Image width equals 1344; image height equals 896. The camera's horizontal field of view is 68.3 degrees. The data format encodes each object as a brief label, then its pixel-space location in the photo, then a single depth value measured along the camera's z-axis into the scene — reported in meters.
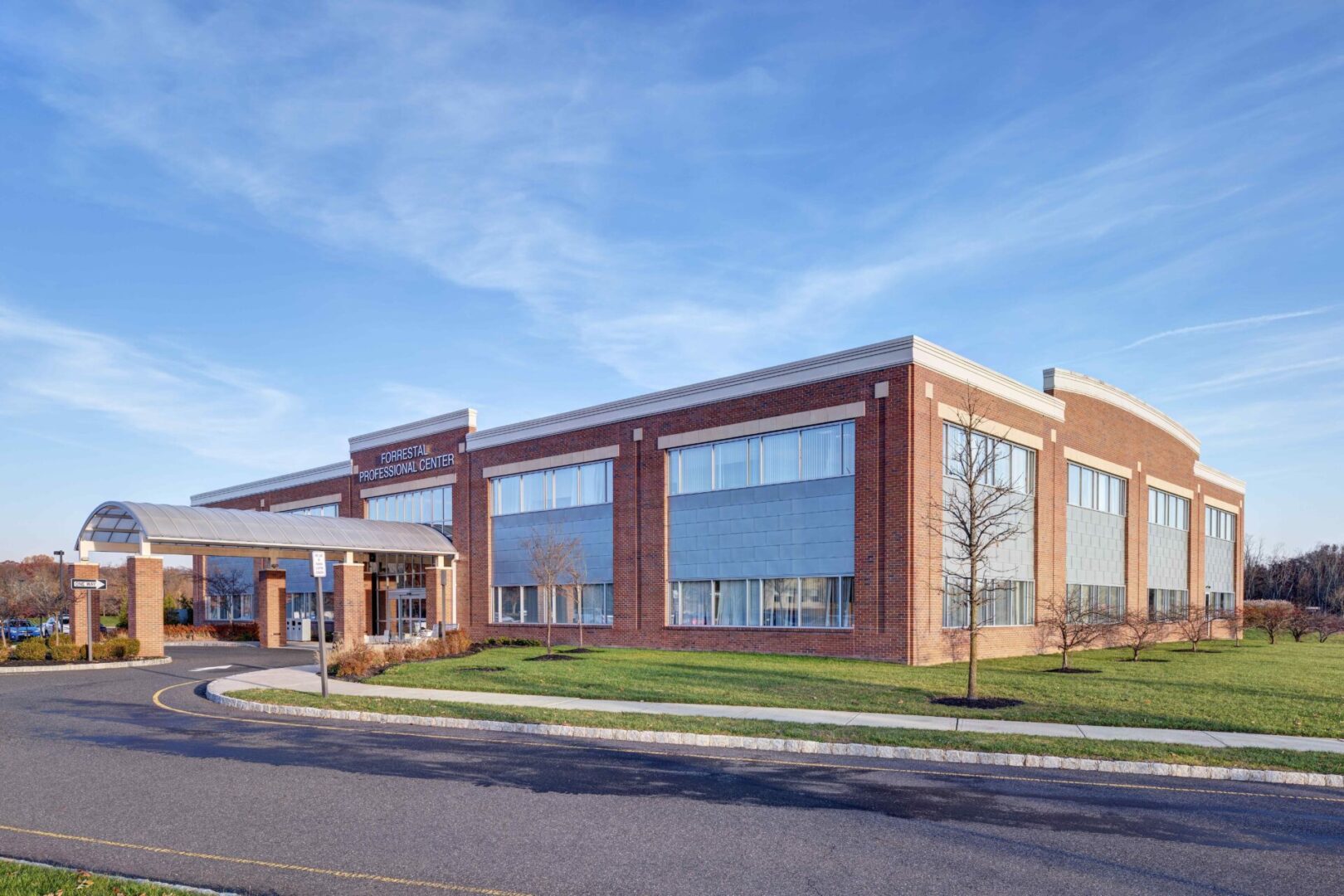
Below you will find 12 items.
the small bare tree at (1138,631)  32.19
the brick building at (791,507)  28.69
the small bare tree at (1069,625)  27.95
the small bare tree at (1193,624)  38.28
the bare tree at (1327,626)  47.58
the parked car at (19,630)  49.15
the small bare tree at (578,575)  37.38
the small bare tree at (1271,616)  47.03
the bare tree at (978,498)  29.22
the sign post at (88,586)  32.34
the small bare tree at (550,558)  35.41
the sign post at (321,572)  19.80
